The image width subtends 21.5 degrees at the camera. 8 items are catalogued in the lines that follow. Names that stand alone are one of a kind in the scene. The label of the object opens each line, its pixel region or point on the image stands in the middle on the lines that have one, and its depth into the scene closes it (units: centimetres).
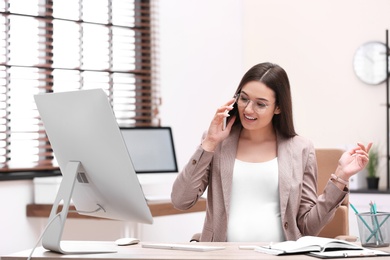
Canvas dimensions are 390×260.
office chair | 476
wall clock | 739
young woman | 372
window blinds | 617
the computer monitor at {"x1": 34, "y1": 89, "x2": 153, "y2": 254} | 299
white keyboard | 313
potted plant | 719
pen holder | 319
